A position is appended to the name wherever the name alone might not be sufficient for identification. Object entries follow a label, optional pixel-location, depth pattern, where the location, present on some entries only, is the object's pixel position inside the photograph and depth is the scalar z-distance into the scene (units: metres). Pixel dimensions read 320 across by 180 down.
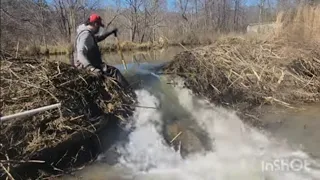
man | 4.99
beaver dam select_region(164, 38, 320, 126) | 6.10
